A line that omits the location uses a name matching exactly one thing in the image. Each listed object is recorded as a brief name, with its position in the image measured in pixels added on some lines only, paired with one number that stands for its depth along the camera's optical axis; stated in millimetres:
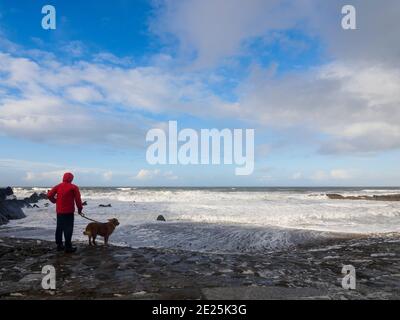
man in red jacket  8844
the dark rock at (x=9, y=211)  18416
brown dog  9852
